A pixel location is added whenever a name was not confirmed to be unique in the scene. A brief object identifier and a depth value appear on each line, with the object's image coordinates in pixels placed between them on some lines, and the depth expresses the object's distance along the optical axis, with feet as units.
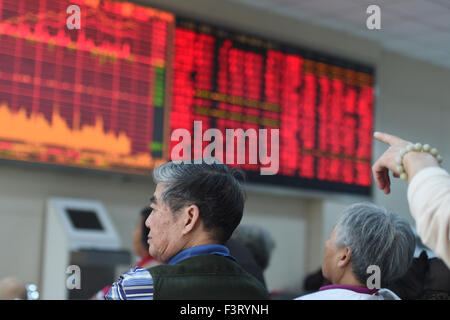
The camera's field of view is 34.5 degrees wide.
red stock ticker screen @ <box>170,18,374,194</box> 14.10
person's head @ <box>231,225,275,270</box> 9.65
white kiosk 11.85
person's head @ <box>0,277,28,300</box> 6.99
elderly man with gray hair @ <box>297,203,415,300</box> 6.00
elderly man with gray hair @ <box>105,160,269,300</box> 4.60
